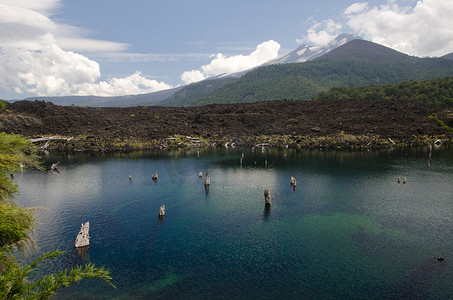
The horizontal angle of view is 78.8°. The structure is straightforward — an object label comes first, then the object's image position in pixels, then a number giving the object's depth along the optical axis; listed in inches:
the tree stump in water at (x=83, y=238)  1141.1
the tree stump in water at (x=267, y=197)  1650.2
